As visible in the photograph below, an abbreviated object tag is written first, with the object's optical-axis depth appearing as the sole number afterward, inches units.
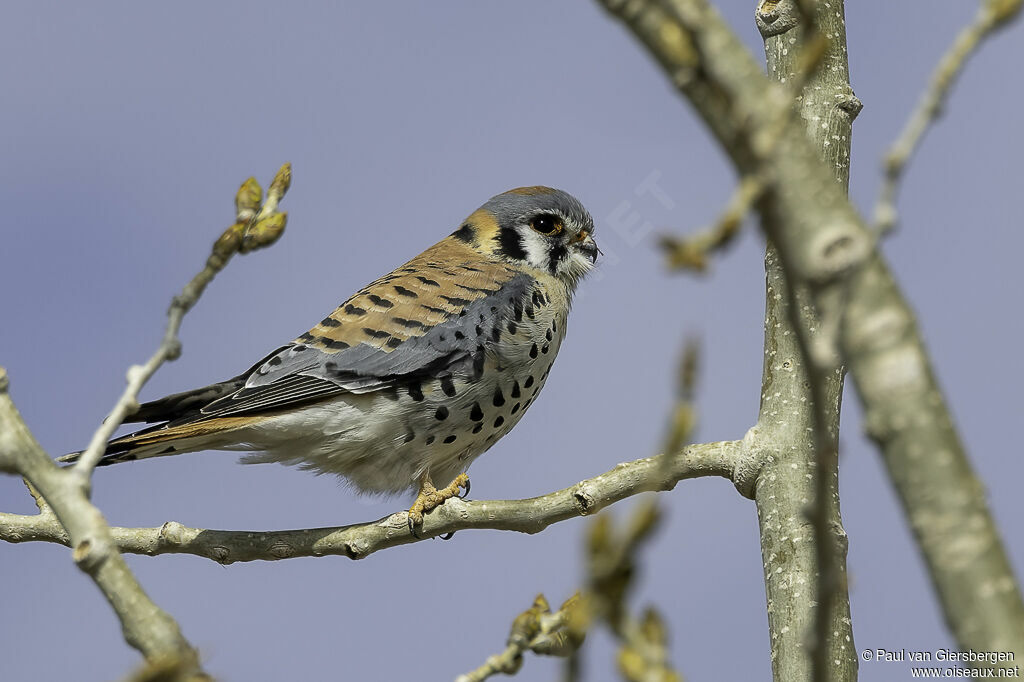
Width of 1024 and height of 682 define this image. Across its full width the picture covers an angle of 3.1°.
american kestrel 297.5
